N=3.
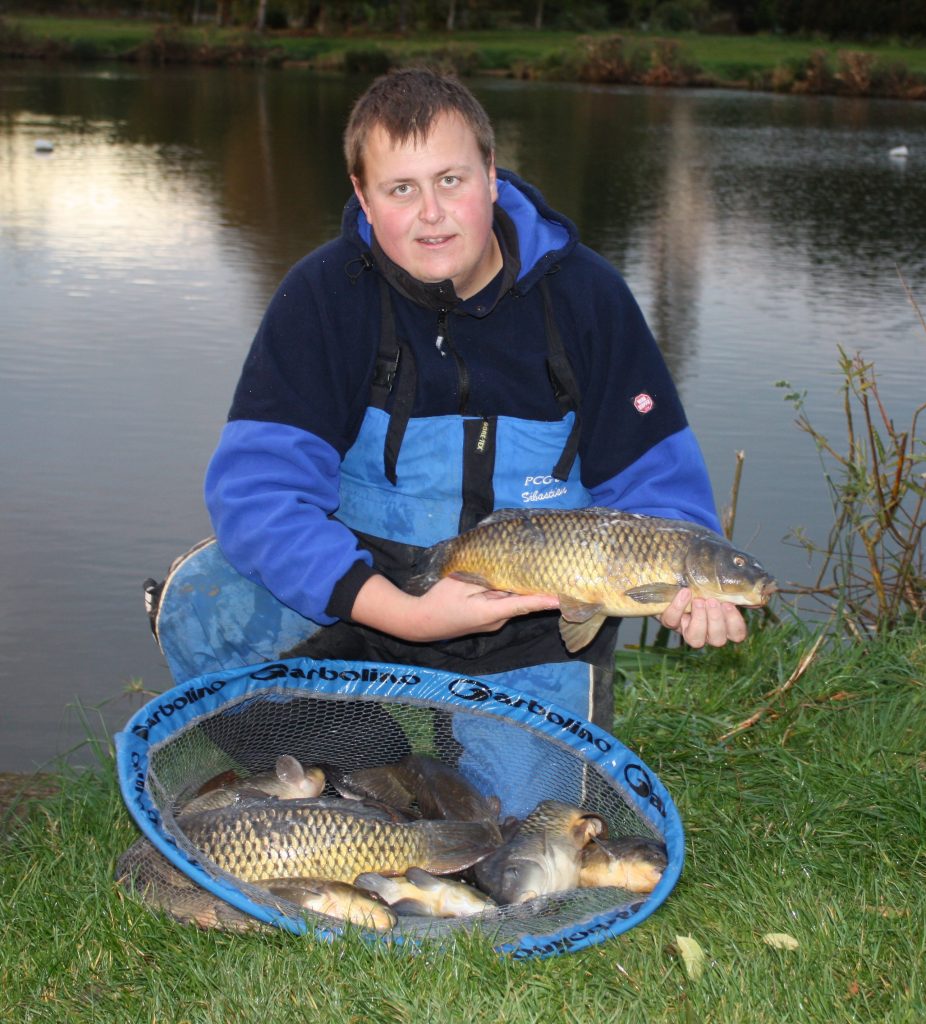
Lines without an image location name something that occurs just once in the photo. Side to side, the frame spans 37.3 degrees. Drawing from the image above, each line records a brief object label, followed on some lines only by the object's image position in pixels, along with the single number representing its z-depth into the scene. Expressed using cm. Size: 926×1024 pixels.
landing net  214
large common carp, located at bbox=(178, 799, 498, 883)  225
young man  253
